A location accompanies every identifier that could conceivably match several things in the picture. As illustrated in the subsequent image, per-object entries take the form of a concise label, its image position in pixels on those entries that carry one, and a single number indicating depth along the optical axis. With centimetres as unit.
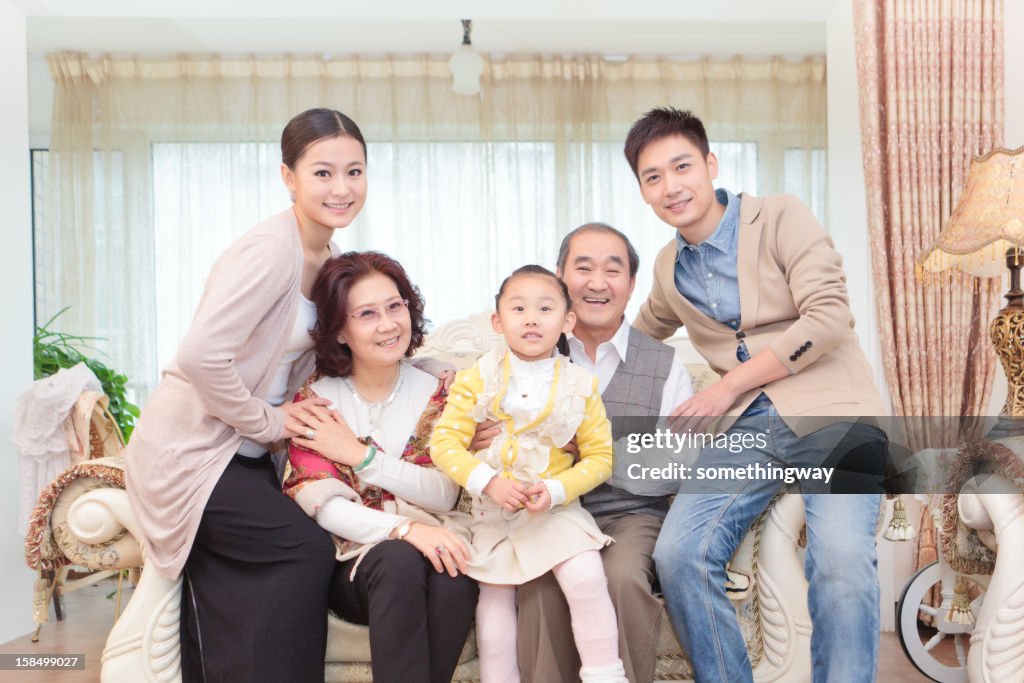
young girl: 181
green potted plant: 396
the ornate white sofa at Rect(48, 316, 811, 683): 186
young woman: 180
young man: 183
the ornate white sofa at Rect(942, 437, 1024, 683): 195
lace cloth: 330
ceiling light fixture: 411
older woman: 176
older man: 186
